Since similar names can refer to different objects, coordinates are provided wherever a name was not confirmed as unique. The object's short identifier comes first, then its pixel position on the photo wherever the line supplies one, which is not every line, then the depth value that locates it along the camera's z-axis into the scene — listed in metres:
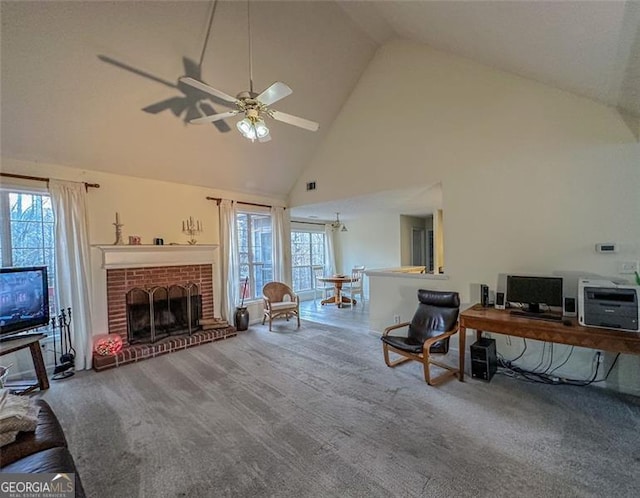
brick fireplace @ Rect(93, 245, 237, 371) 3.93
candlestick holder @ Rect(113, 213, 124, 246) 4.04
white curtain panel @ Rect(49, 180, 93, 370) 3.52
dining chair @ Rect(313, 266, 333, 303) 8.28
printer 2.39
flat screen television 2.96
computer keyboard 2.78
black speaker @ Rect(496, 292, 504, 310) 3.30
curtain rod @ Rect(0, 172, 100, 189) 3.25
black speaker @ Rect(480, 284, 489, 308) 3.42
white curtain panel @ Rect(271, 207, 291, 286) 5.97
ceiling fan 2.25
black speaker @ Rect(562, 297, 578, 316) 2.95
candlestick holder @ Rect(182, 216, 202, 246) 4.78
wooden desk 2.33
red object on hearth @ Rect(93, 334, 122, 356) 3.70
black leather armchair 3.11
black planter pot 5.13
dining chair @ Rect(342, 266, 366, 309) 7.06
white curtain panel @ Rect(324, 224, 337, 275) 8.77
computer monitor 2.93
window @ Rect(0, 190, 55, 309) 3.37
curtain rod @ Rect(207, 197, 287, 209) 5.08
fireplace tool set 3.43
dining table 6.91
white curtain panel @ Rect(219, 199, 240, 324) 5.15
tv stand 2.99
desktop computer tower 3.04
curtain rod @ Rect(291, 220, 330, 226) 8.09
